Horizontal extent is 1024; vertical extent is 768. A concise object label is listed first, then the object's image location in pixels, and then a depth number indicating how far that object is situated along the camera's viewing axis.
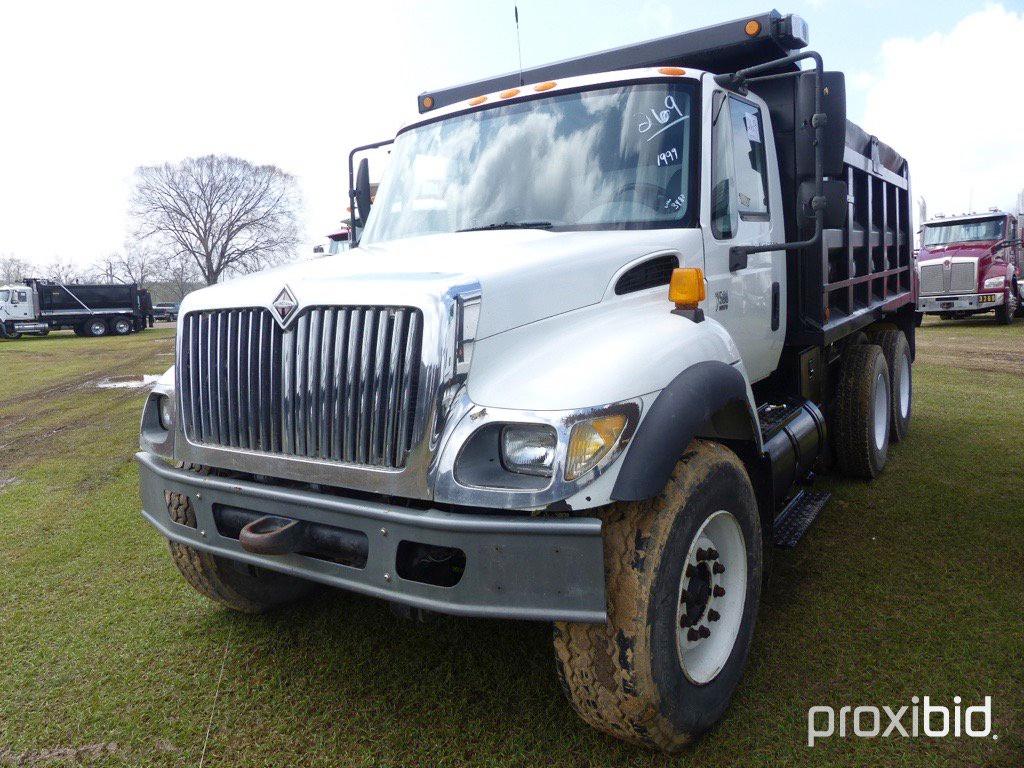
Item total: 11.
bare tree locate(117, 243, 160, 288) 57.06
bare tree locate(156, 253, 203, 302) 57.04
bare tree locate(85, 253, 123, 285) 66.42
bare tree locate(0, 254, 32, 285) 73.88
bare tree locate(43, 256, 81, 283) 67.47
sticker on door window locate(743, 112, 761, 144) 4.03
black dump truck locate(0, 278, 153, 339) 32.81
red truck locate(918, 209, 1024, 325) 18.73
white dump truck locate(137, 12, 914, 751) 2.29
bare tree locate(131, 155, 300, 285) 55.25
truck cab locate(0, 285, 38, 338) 32.41
